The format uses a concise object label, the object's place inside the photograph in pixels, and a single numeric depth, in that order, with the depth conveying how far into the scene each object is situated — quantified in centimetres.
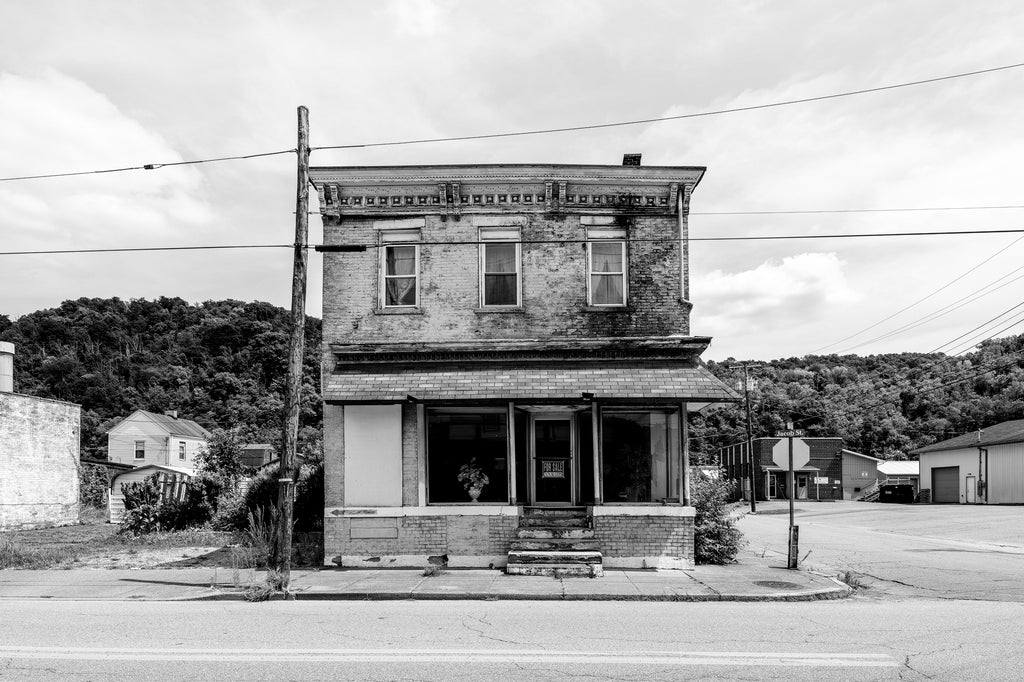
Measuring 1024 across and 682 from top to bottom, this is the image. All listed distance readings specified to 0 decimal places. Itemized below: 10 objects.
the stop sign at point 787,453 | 1653
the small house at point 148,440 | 6431
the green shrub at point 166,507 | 2189
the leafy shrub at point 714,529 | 1686
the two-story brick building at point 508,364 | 1639
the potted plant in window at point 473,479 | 1678
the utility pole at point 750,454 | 4533
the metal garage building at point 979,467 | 4650
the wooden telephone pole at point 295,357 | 1382
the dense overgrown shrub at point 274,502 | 2064
